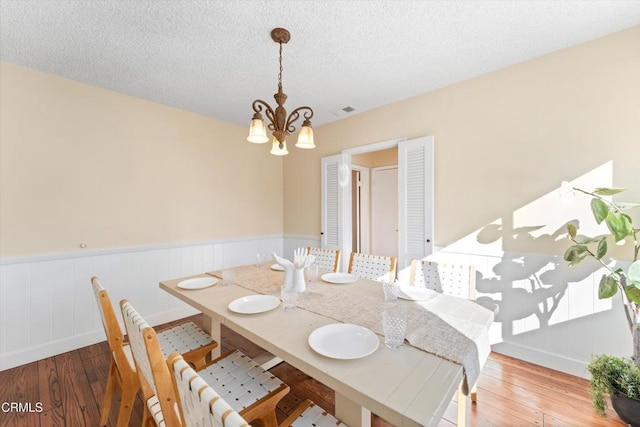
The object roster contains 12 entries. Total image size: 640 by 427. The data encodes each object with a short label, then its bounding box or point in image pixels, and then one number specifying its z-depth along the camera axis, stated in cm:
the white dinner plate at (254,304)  141
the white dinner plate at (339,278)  192
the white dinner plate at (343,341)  101
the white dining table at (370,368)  77
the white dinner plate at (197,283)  182
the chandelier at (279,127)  167
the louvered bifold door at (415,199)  272
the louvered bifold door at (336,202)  351
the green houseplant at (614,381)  146
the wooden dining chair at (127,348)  128
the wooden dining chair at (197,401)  56
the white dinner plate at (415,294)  154
